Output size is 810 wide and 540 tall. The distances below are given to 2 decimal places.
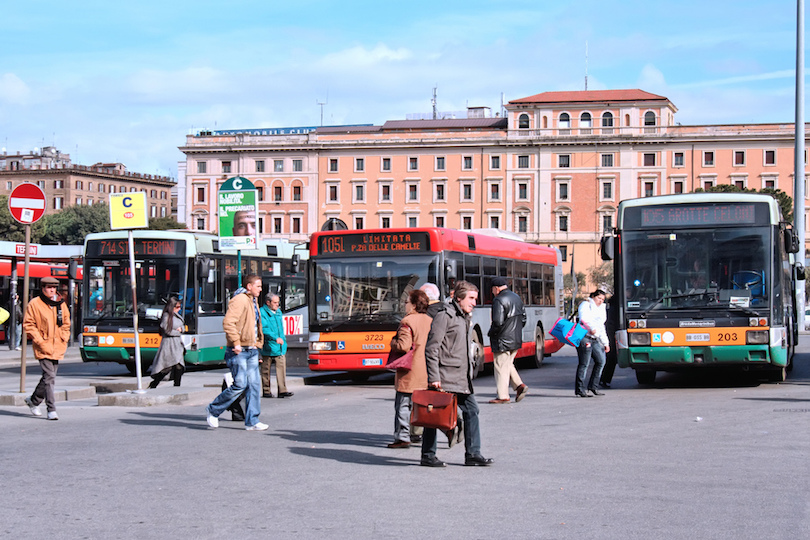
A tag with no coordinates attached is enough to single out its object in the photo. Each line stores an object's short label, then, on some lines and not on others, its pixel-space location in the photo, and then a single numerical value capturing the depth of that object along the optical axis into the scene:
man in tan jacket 11.32
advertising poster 17.53
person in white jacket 15.14
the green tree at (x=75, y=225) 119.19
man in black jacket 14.11
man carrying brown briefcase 8.78
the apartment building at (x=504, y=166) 103.25
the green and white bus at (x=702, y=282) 15.77
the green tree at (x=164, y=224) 105.95
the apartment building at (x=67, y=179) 146.12
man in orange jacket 12.37
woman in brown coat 9.53
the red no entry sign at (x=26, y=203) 14.79
